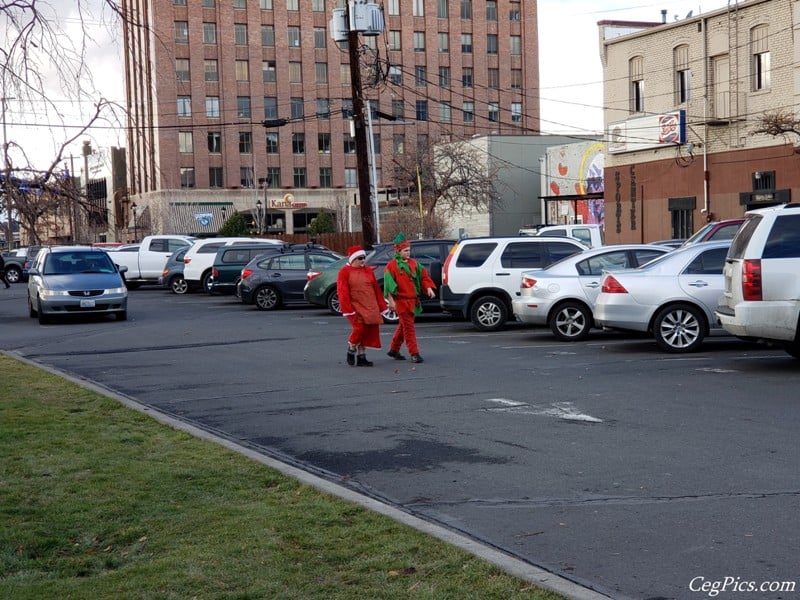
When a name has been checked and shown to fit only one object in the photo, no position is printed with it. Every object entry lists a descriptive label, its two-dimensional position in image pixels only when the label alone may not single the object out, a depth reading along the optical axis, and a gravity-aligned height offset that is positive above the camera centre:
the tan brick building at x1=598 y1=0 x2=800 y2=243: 38.06 +5.43
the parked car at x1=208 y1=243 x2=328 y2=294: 32.44 +0.21
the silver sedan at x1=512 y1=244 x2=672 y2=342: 18.33 -0.45
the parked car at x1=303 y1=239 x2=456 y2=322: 23.42 -0.02
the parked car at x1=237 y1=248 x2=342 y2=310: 28.41 -0.20
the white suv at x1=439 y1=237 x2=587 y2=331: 20.64 -0.14
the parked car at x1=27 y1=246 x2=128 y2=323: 24.83 -0.21
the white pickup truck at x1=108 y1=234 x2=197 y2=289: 40.12 +0.58
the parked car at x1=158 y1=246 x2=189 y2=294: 36.75 -0.09
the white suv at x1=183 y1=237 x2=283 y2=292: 35.56 +0.38
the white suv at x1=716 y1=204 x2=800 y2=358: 12.82 -0.26
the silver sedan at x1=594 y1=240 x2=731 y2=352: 15.96 -0.55
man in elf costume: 15.78 -0.33
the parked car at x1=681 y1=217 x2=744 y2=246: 21.70 +0.55
